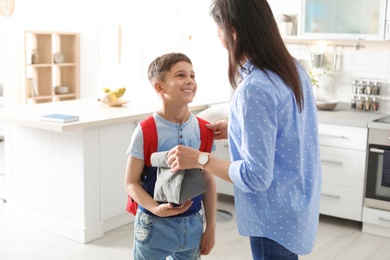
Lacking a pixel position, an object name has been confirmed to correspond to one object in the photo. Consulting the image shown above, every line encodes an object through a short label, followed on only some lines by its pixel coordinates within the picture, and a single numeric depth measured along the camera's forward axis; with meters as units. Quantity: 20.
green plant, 4.95
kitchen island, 3.86
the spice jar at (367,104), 4.72
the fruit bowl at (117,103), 4.47
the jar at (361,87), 4.74
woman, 1.54
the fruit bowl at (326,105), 4.66
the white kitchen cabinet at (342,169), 4.20
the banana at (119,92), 4.50
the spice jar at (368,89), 4.69
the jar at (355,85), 4.78
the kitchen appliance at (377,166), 4.05
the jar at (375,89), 4.68
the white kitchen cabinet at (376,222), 4.13
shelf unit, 7.10
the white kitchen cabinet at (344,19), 4.33
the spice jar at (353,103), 4.79
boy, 1.98
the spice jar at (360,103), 4.75
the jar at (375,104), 4.71
